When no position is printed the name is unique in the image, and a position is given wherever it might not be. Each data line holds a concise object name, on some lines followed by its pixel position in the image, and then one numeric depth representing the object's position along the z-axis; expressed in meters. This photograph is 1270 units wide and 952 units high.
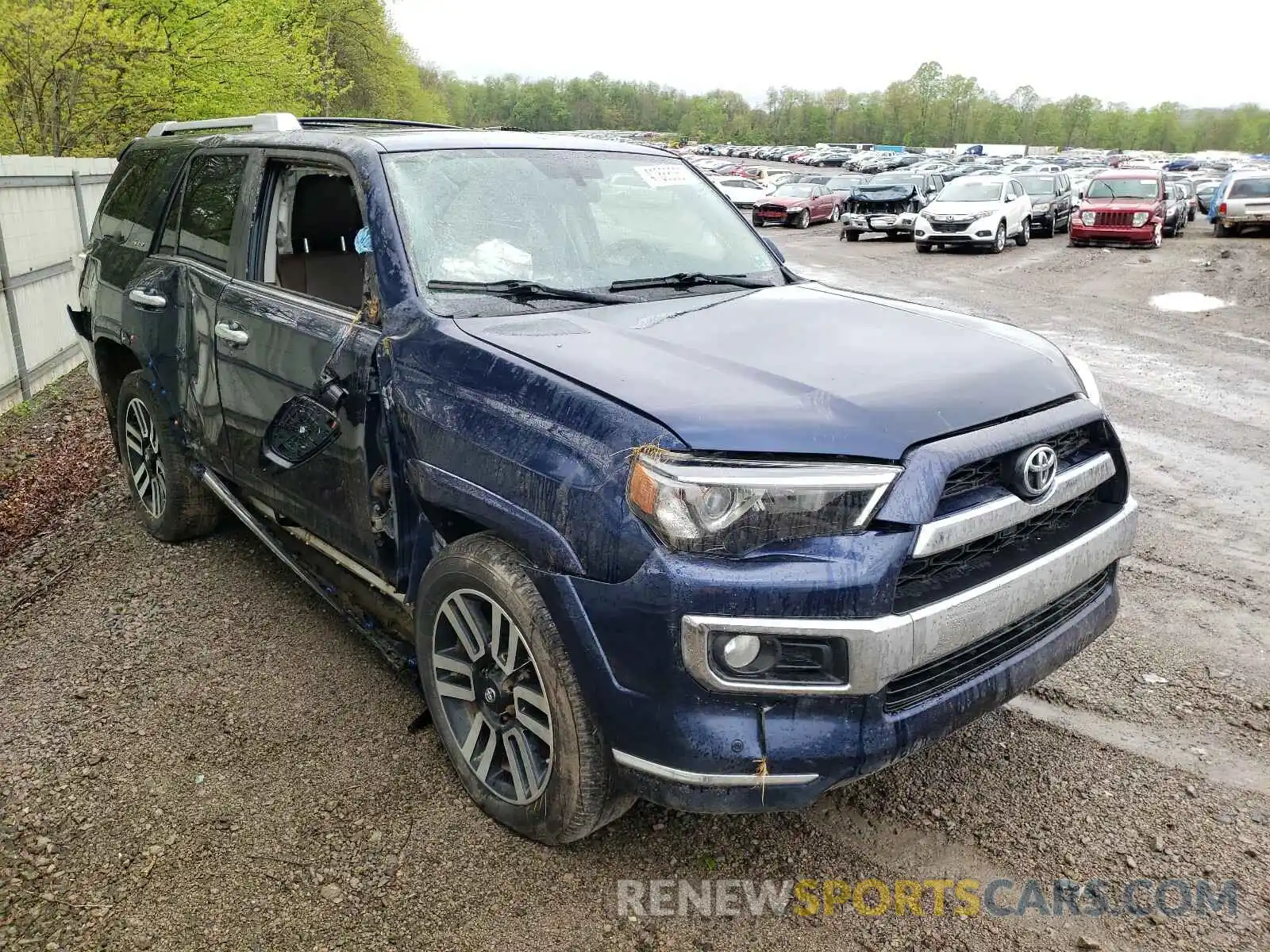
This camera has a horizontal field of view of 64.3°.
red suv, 22.30
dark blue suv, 2.39
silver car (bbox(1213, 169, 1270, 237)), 23.50
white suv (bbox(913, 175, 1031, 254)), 22.22
